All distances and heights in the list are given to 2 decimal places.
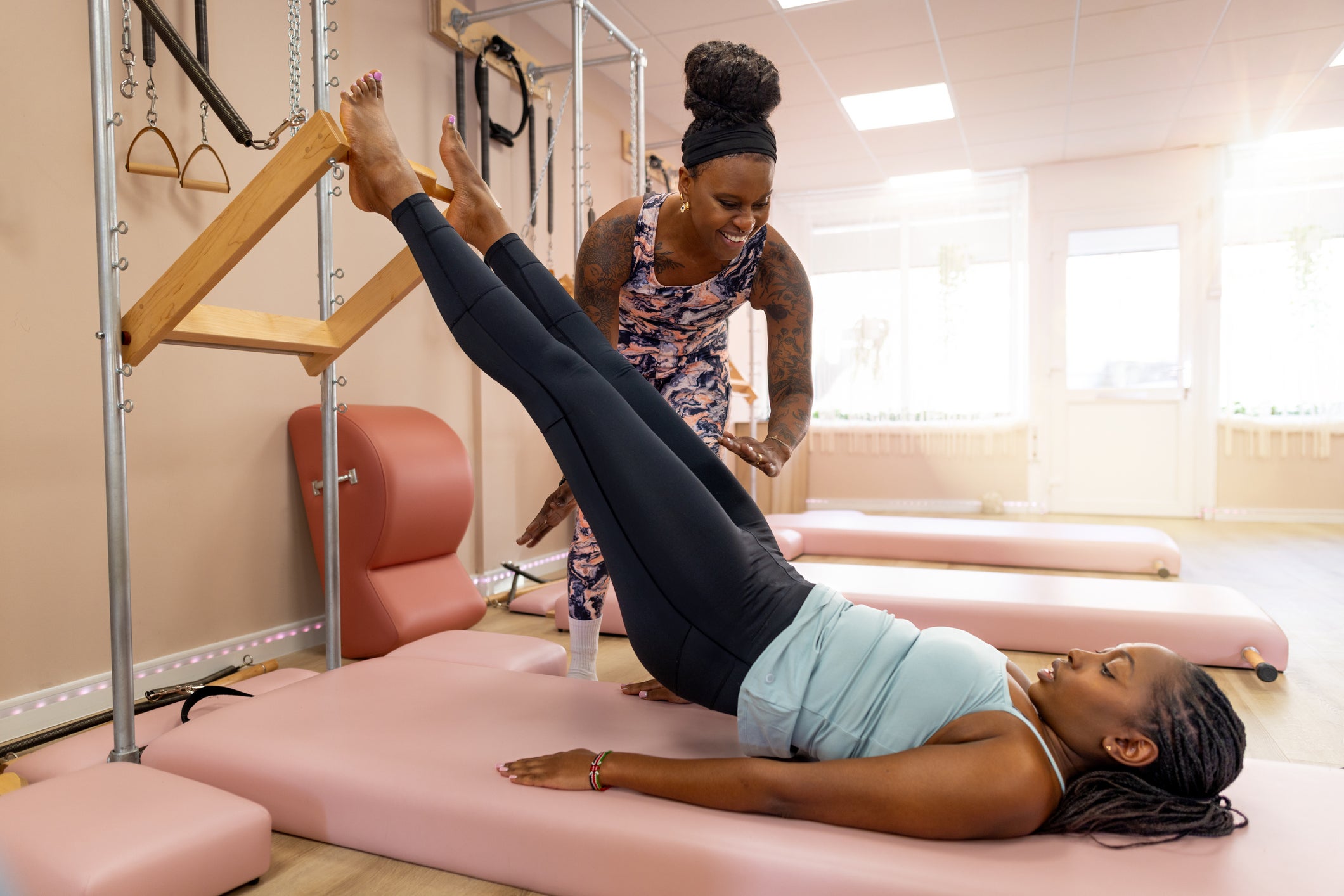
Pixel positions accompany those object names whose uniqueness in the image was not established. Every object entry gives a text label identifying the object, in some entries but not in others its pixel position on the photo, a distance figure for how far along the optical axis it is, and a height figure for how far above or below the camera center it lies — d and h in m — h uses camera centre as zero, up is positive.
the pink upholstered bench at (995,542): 3.71 -0.60
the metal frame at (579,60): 2.79 +1.29
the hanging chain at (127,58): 1.93 +0.85
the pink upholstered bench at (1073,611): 2.33 -0.59
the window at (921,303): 6.17 +0.85
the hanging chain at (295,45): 1.78 +0.89
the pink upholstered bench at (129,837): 0.98 -0.53
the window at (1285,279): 5.37 +0.89
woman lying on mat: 0.98 -0.34
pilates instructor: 1.42 +0.27
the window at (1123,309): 5.81 +0.76
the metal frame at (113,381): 1.36 +0.06
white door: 5.79 +0.36
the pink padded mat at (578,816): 0.95 -0.52
